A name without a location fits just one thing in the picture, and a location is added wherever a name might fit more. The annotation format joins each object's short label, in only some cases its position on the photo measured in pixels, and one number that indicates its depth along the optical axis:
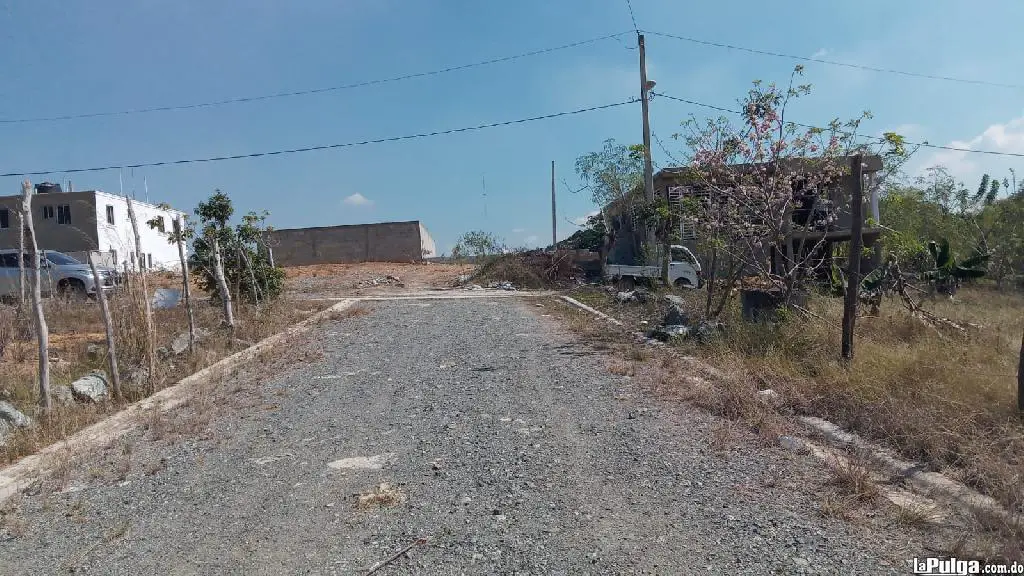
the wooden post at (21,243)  6.41
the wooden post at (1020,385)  4.61
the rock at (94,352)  9.12
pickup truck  19.42
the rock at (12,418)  5.80
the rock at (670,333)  9.84
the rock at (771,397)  6.19
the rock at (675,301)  12.68
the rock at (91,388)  6.85
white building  32.31
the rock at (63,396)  6.63
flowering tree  9.38
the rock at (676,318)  10.66
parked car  17.09
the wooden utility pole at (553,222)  36.46
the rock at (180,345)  9.65
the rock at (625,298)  15.80
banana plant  16.92
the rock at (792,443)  4.91
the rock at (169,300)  13.15
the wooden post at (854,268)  6.86
